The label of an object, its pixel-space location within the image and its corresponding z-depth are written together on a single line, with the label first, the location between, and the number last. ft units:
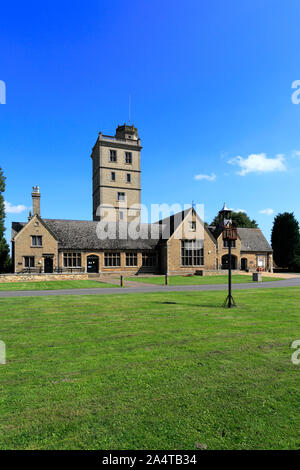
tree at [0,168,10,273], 130.00
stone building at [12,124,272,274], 123.44
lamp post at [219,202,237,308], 48.60
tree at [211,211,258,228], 239.91
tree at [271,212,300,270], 180.78
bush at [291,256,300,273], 174.38
